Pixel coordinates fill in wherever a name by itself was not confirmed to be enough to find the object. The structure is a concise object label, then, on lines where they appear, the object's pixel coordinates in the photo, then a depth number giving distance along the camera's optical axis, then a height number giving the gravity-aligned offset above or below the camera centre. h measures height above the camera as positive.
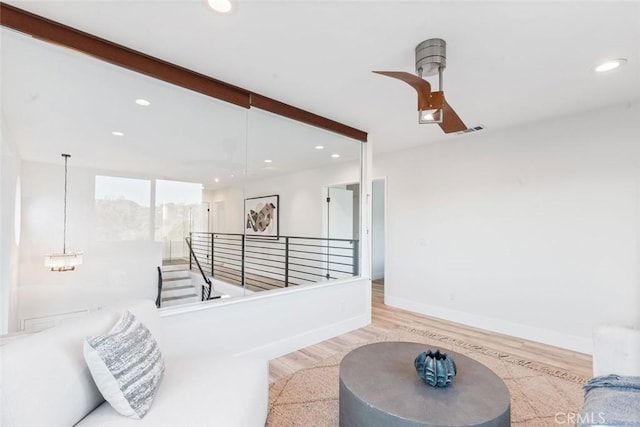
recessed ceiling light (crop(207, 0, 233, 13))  1.62 +1.20
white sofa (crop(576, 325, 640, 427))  1.03 -0.67
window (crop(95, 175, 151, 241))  2.32 +0.10
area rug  1.95 -1.29
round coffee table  1.34 -0.87
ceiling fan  1.85 +0.87
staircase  2.52 -0.58
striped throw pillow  1.20 -0.63
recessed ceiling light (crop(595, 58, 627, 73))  2.17 +1.18
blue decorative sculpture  1.55 -0.79
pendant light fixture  2.14 -0.28
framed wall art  3.27 +0.06
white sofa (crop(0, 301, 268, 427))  1.02 -0.73
